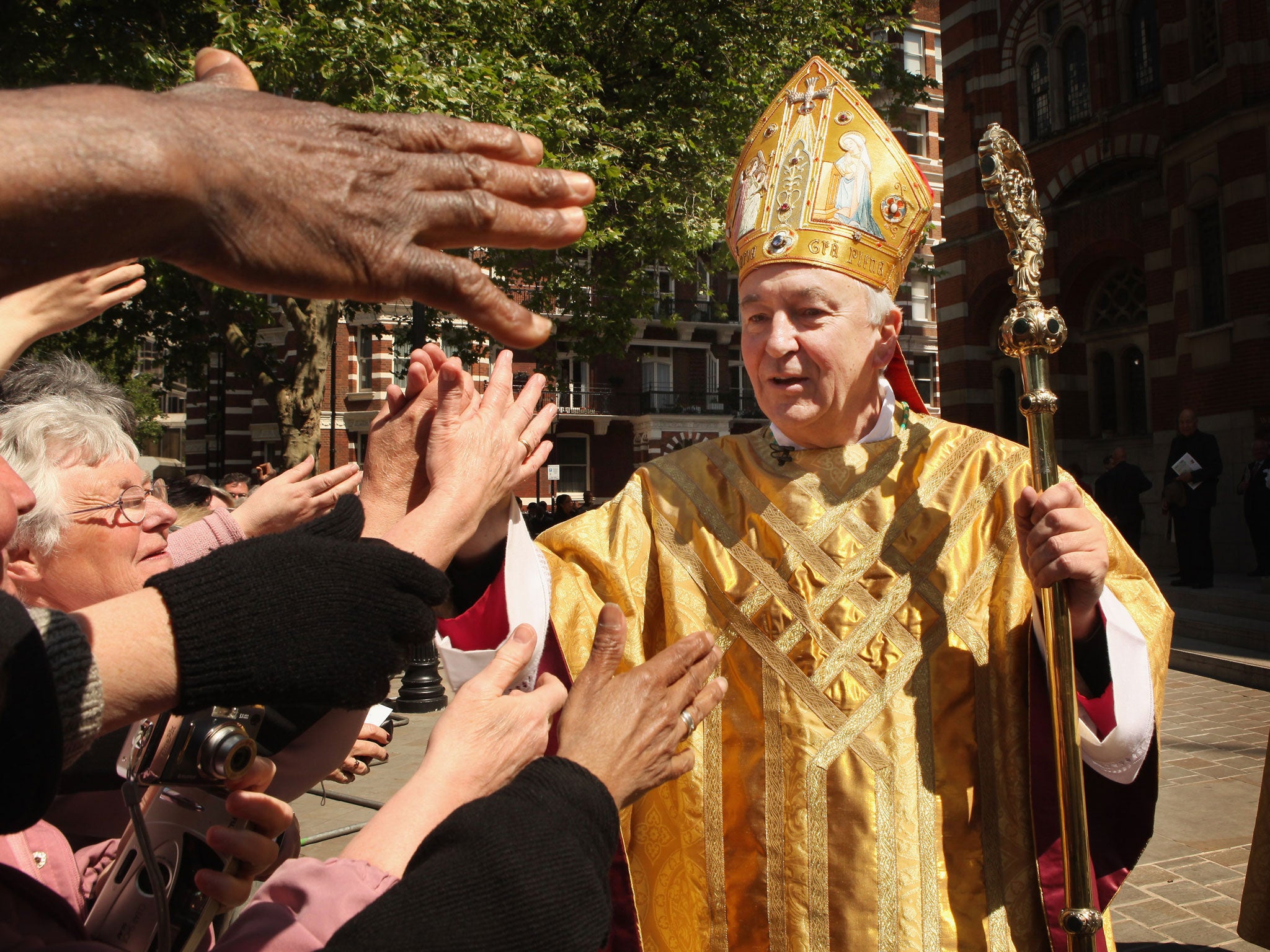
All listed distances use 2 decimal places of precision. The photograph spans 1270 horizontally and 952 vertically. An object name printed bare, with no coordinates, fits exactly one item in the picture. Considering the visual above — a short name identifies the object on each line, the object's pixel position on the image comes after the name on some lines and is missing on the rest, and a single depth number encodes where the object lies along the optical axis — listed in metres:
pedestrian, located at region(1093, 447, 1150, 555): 12.80
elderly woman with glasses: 2.05
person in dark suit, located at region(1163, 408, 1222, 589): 11.38
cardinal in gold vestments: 2.33
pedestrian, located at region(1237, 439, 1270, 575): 10.73
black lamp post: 8.41
